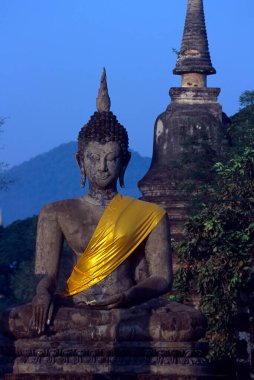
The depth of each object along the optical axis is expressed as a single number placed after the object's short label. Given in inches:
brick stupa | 1537.9
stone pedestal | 619.5
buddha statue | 631.2
